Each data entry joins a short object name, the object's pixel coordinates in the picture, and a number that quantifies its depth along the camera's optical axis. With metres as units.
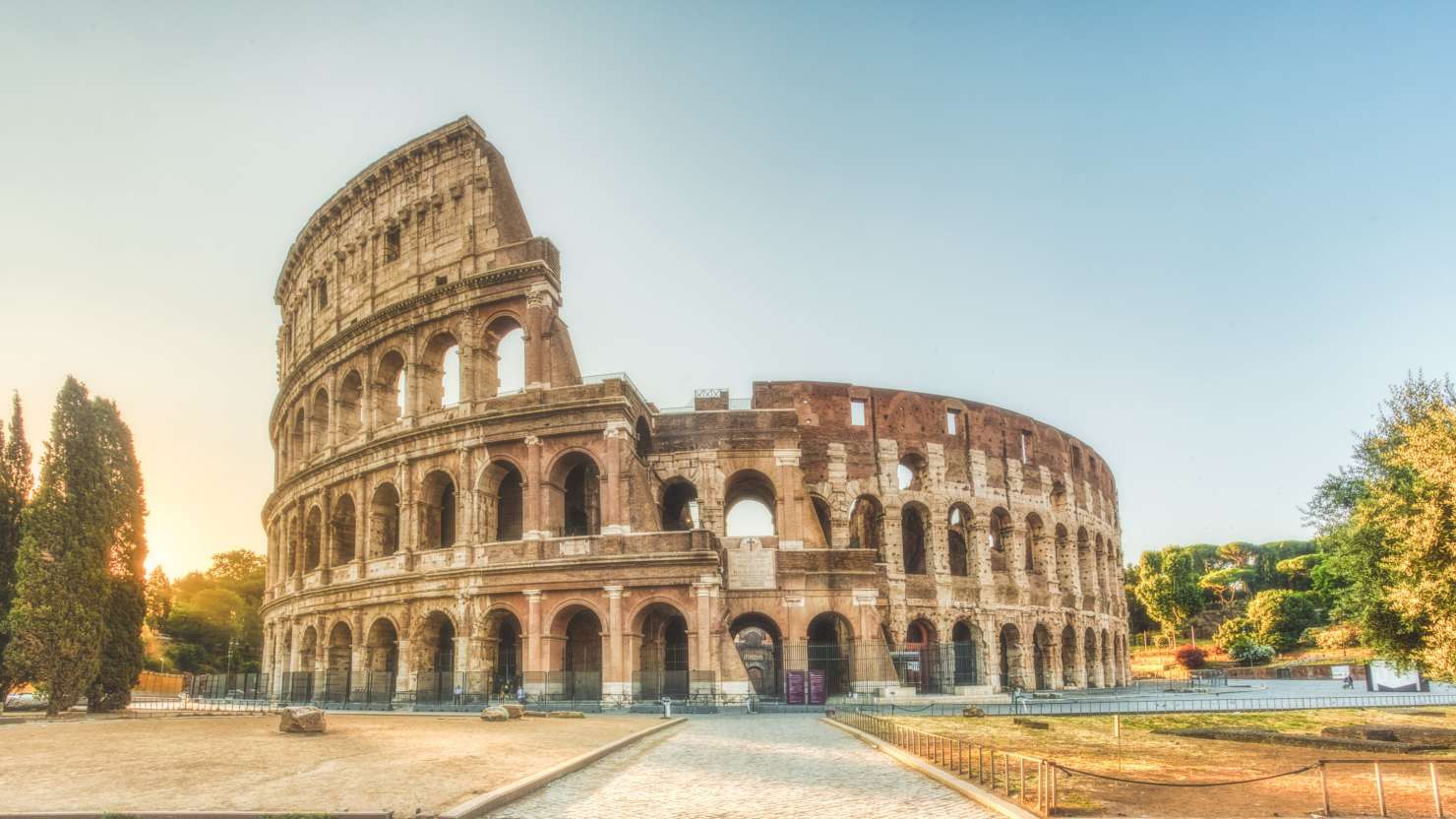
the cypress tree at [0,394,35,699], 26.48
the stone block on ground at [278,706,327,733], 16.11
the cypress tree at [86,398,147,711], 26.73
